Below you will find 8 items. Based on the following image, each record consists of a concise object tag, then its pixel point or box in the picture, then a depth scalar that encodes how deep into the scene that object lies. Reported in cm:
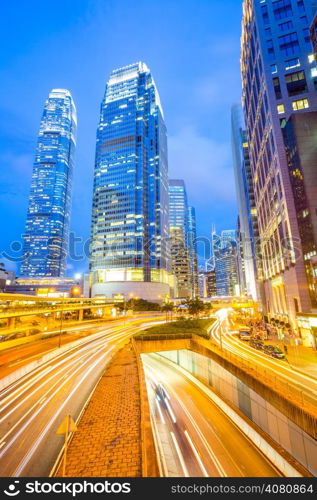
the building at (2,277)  10741
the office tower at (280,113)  4328
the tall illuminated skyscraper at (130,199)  12381
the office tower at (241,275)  15992
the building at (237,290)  18008
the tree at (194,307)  6556
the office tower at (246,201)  9619
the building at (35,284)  15358
